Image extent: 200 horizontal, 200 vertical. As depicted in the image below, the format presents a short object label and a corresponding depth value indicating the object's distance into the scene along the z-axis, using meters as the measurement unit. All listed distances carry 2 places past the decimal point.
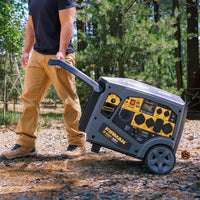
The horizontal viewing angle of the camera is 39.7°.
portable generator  2.54
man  2.97
